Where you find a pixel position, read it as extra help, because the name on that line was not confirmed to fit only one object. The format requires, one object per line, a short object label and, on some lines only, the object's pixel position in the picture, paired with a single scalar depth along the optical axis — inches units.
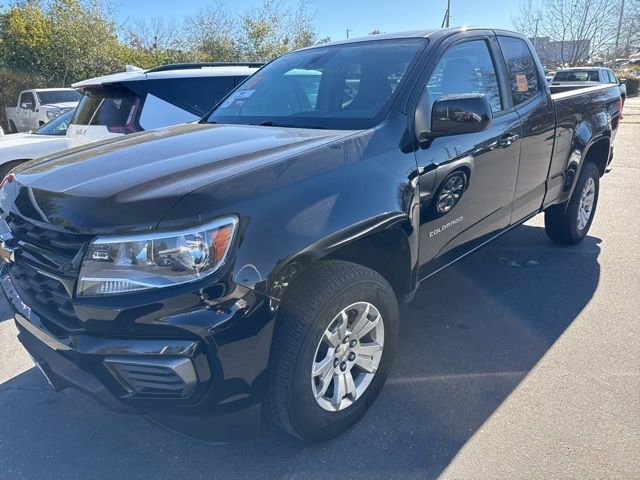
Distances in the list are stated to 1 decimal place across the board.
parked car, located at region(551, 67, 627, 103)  657.0
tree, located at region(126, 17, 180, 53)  866.6
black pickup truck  71.9
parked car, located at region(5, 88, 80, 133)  555.9
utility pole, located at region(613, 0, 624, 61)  1235.4
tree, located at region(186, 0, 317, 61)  825.5
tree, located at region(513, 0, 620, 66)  1206.9
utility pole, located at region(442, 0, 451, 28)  803.0
